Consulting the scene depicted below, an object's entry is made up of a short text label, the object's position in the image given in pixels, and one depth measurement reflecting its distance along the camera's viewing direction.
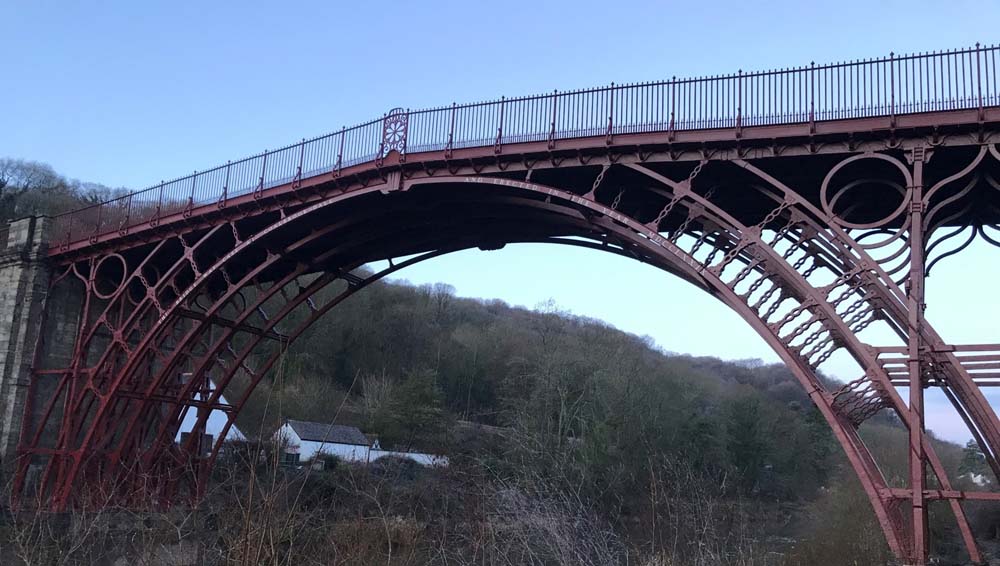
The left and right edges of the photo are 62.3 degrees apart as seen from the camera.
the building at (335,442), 35.75
